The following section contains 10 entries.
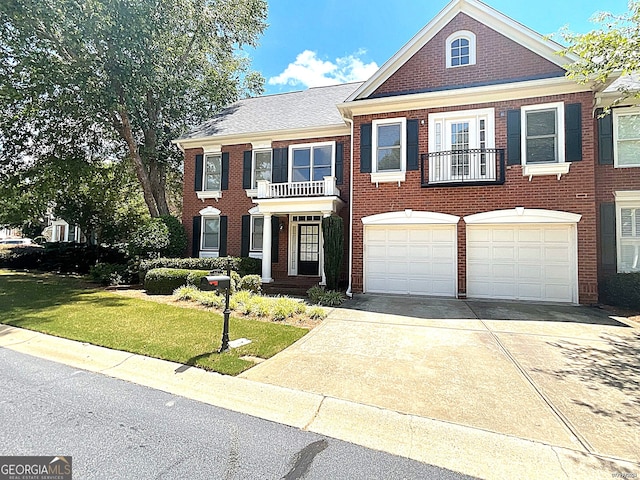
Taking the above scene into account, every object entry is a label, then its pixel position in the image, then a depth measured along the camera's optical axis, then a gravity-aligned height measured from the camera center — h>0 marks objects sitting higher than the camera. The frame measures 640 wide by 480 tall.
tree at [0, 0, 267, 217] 12.47 +7.91
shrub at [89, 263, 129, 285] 12.87 -1.11
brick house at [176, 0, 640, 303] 9.63 +2.47
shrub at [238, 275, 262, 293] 10.73 -1.17
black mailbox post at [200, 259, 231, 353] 4.98 -0.58
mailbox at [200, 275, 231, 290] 4.97 -0.53
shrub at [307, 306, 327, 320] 7.80 -1.57
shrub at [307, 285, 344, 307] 9.62 -1.46
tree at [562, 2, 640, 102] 7.30 +4.86
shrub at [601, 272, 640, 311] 8.85 -1.04
